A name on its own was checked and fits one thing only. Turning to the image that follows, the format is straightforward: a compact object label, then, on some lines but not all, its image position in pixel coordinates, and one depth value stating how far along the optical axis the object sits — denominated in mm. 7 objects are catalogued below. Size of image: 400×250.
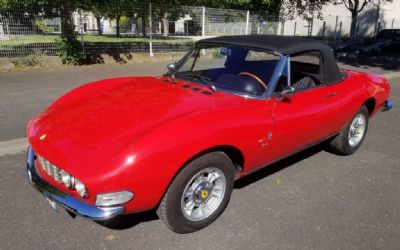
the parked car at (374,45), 18225
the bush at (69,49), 10633
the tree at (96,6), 12039
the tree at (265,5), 27734
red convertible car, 2447
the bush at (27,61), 9898
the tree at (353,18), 25738
